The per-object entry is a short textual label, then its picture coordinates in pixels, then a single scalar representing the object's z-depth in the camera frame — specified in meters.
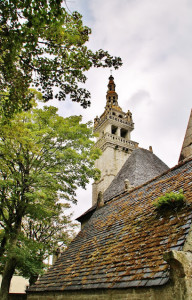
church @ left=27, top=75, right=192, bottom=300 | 3.99
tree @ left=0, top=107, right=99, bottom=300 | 11.16
